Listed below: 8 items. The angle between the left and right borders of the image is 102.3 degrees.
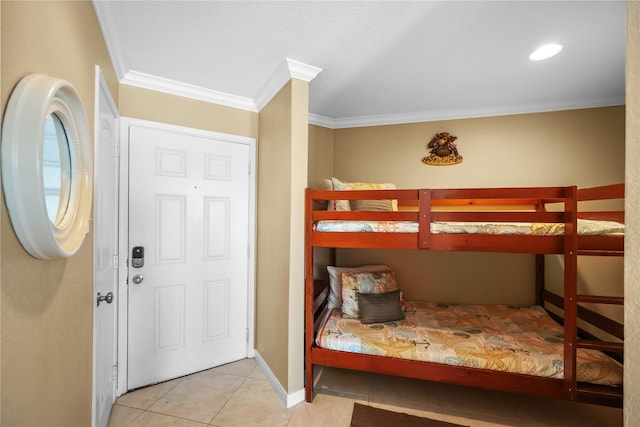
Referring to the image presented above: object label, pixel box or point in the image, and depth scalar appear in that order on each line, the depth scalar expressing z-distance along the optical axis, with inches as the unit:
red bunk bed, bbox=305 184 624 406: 59.3
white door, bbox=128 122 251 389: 78.2
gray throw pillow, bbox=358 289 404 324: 83.8
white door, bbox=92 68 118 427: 53.6
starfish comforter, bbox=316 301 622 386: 62.1
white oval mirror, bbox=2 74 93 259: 24.7
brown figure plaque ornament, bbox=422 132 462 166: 107.2
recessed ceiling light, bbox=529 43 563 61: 66.8
